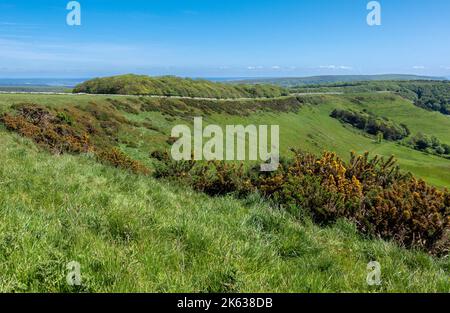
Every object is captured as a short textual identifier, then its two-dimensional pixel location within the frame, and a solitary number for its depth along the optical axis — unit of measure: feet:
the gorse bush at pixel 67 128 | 74.08
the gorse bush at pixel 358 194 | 29.40
